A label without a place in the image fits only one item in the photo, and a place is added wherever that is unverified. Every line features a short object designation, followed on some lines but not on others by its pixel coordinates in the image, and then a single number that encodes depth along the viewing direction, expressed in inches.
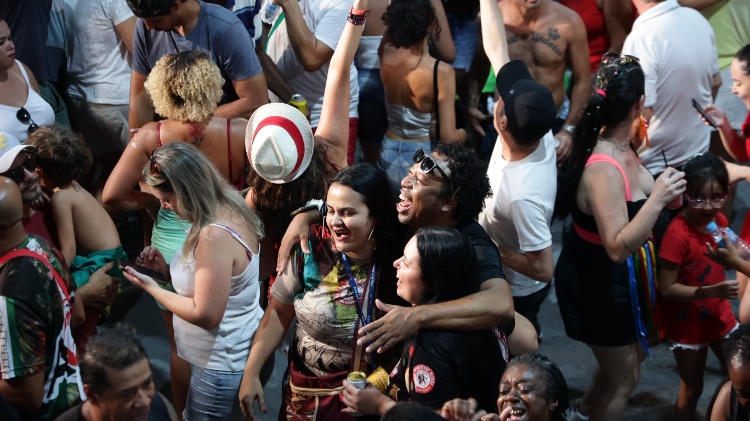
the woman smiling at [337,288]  129.4
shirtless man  215.2
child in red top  162.4
